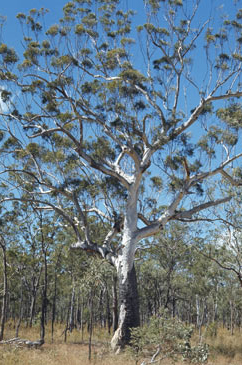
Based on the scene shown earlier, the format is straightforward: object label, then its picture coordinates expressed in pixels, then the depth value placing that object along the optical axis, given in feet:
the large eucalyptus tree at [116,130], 53.16
